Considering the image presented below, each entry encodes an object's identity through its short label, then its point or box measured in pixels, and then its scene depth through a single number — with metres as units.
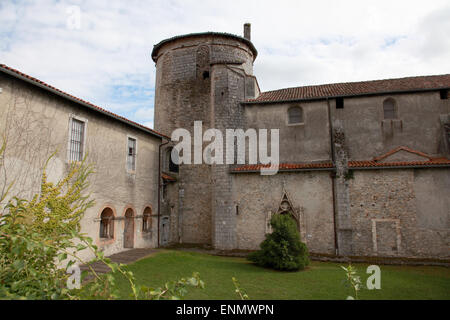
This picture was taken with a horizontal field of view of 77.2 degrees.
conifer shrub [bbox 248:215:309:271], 11.55
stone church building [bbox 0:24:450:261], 13.50
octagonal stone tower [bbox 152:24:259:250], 17.28
